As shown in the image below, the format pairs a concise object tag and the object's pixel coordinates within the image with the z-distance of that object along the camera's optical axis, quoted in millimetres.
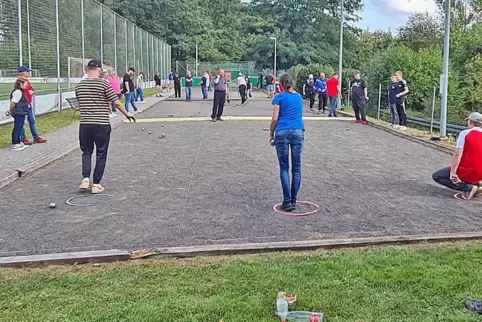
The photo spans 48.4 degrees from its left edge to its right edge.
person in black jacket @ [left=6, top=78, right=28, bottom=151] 11531
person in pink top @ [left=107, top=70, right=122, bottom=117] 21388
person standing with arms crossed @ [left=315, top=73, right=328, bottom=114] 24078
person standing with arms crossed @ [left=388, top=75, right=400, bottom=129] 17134
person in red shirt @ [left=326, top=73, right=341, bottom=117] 21922
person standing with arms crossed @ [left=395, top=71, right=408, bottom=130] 16922
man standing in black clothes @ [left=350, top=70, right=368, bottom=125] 18367
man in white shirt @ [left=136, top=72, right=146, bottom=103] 30006
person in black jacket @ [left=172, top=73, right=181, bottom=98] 34812
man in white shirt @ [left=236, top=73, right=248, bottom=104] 29434
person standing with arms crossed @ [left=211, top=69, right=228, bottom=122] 18453
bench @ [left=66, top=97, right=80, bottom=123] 20809
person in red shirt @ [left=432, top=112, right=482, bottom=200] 7434
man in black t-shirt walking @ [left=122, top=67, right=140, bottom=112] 21078
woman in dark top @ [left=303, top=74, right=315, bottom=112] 26266
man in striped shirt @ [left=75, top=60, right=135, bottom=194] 7816
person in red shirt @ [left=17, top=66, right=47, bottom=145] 11719
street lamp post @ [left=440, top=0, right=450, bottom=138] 14195
